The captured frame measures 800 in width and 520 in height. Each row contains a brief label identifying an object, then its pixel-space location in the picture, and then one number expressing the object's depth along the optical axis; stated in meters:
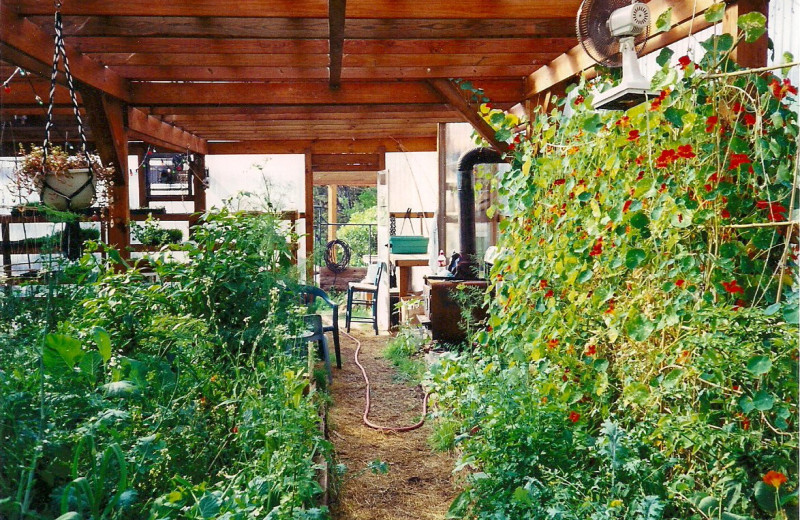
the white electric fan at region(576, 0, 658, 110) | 2.85
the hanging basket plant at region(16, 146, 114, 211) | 3.21
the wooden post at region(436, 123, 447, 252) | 7.64
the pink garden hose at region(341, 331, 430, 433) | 4.64
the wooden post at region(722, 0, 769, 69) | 2.65
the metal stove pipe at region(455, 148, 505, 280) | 6.27
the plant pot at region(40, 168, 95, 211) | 3.22
